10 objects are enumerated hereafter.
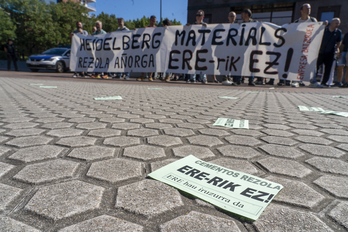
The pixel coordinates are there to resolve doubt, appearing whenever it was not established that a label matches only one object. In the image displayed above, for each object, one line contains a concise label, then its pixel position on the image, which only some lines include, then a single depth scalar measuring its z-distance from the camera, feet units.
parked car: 48.29
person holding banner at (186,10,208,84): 30.40
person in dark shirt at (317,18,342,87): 25.94
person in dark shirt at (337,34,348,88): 27.91
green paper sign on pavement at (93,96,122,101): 14.18
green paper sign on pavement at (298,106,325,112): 11.93
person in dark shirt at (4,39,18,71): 49.83
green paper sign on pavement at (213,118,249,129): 8.05
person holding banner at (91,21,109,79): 36.83
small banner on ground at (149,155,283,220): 3.24
